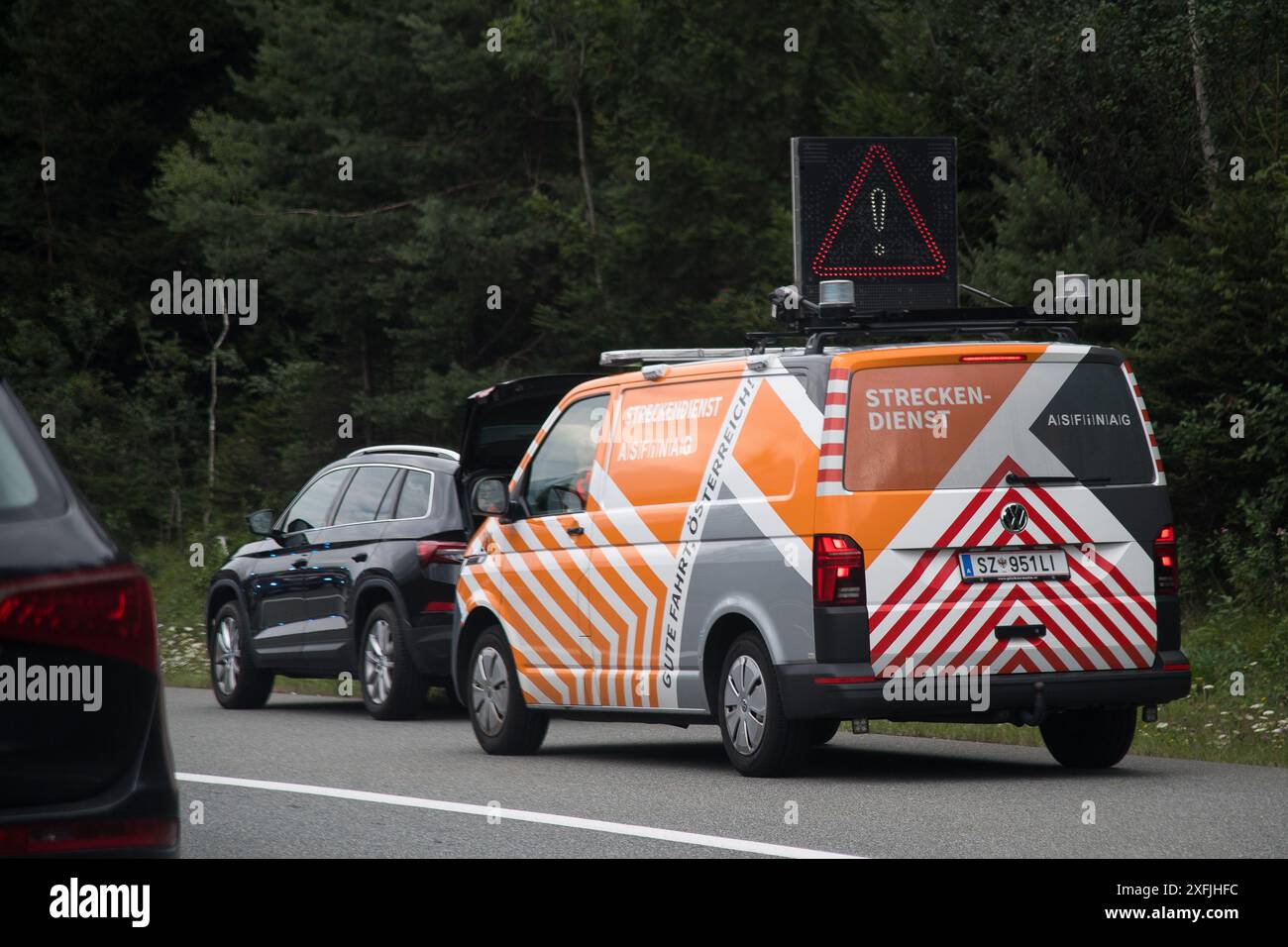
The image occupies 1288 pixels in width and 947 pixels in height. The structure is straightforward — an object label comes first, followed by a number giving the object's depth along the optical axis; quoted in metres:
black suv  15.93
